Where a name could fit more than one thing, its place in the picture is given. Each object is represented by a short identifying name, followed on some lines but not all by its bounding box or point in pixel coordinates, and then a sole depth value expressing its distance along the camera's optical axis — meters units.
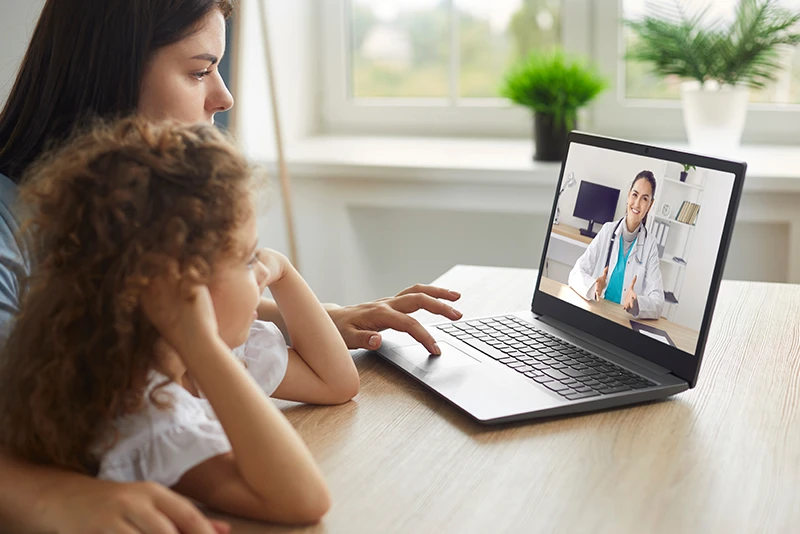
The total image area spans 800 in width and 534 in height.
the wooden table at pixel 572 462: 0.66
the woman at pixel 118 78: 0.99
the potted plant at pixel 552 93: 2.01
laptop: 0.88
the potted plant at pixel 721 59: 1.91
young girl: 0.61
